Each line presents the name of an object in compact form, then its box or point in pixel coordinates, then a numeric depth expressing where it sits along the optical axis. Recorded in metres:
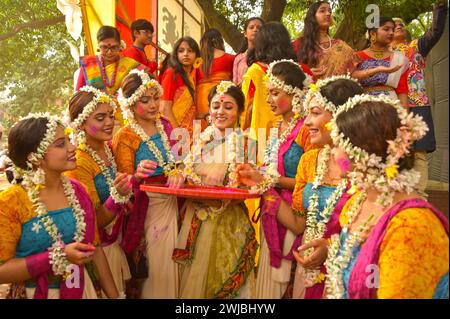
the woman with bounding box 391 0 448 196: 5.15
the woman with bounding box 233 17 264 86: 5.34
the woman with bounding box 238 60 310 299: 3.38
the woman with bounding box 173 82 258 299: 3.52
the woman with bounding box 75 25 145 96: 5.29
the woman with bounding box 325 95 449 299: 1.96
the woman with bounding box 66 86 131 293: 3.70
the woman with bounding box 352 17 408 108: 4.88
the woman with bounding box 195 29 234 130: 5.45
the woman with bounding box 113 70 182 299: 3.71
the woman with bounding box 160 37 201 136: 5.31
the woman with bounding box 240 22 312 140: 4.55
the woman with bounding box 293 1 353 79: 5.05
